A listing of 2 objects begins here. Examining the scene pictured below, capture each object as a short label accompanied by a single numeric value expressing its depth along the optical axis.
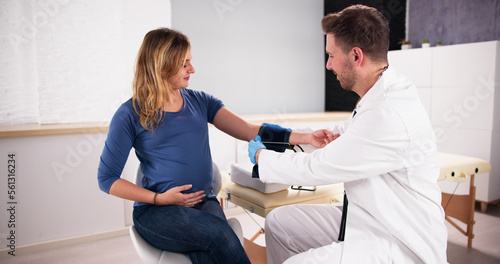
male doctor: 1.12
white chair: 1.29
